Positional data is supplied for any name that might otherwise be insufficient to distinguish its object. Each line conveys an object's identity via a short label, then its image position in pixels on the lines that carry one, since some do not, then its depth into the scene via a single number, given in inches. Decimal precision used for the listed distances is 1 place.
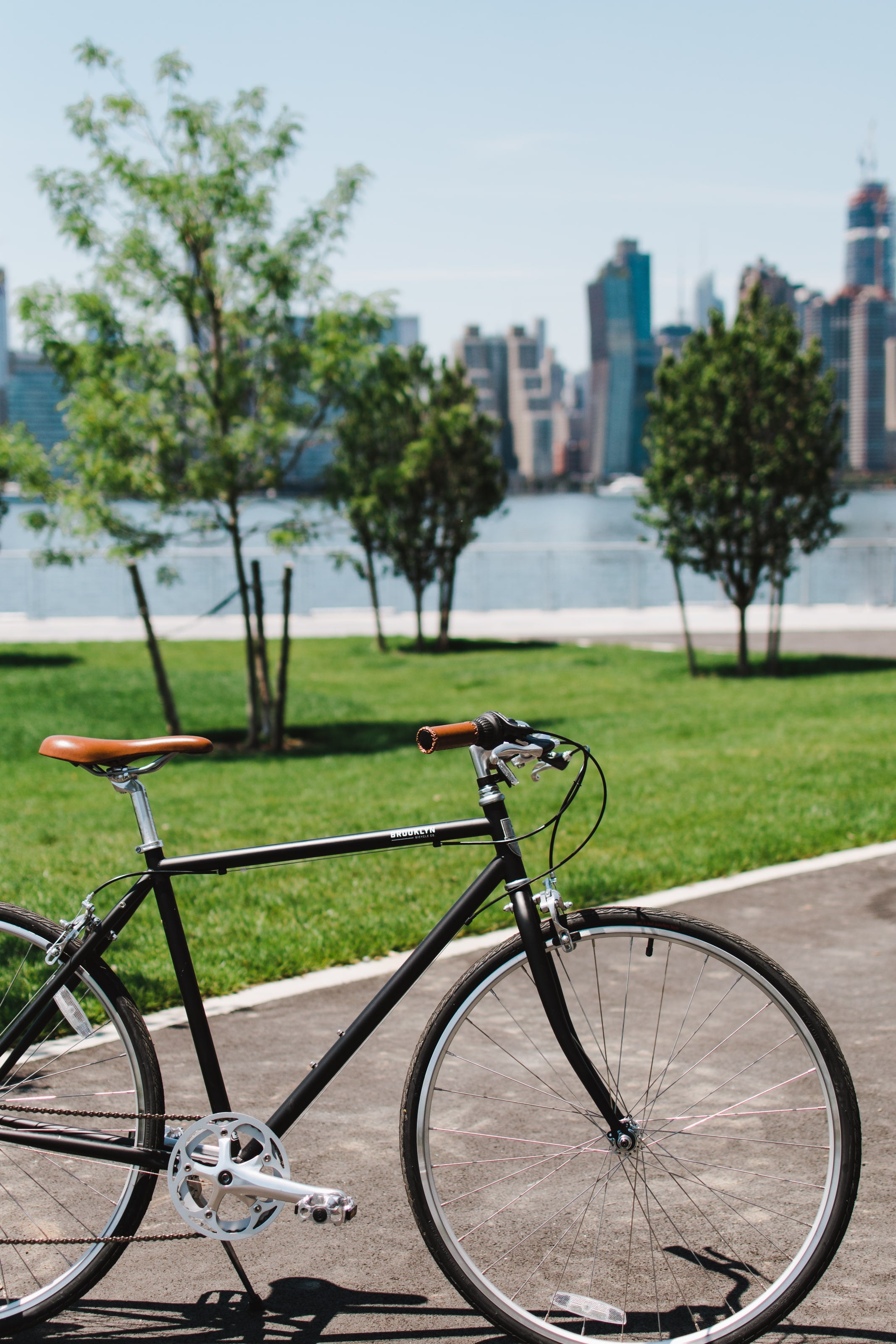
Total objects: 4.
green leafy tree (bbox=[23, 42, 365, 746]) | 420.2
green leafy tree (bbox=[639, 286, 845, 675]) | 622.2
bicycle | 103.3
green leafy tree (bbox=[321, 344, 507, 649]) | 771.4
